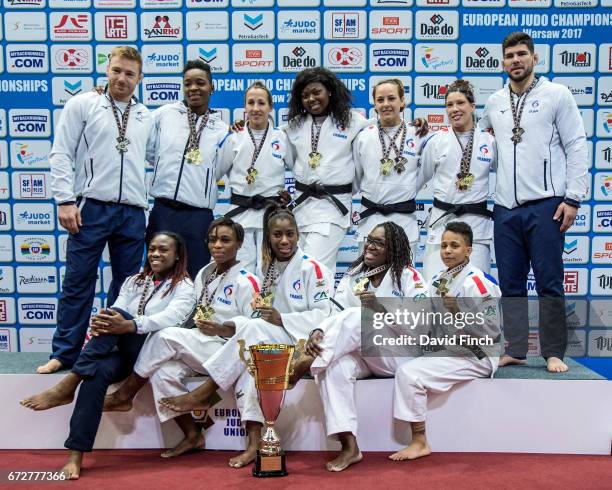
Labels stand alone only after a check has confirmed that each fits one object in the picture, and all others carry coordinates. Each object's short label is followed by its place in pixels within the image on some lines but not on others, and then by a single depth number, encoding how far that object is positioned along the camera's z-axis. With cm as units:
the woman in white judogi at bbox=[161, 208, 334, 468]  392
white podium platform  402
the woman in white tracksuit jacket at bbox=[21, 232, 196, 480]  370
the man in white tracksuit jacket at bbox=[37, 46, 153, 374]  453
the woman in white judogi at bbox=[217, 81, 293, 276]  495
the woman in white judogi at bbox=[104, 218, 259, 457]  398
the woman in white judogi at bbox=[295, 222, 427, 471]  381
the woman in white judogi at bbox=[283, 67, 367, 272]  490
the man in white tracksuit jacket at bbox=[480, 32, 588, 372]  455
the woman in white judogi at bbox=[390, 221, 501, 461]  391
